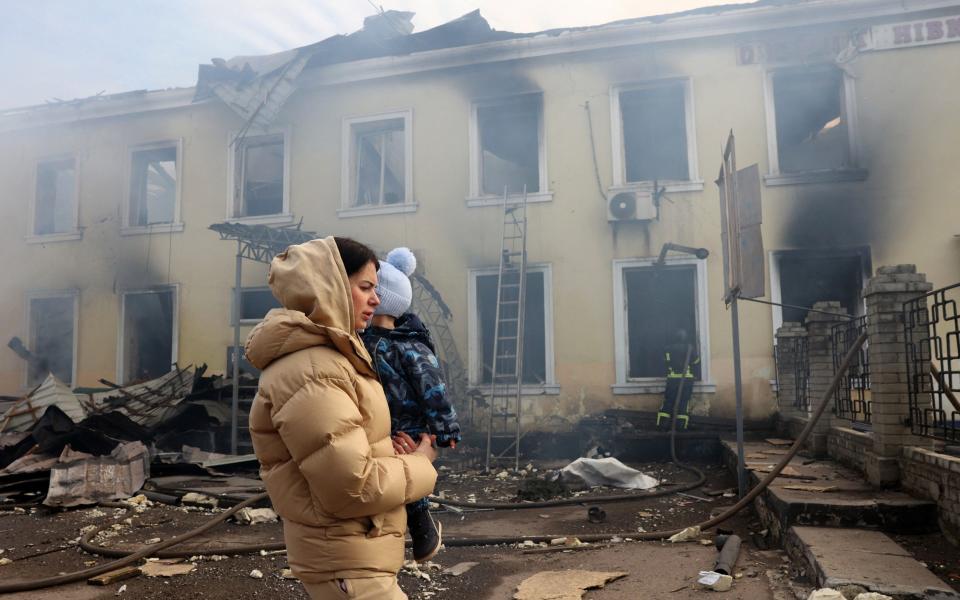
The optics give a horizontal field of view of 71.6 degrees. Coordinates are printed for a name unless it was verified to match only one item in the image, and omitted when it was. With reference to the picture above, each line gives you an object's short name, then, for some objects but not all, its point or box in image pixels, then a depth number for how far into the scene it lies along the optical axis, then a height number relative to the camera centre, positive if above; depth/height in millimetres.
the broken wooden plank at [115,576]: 4642 -1532
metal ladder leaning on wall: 11805 +599
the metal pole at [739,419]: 6332 -650
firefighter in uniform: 10727 -443
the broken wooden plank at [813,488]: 5285 -1107
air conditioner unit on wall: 11594 +2534
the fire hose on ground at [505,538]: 5023 -1449
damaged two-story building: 11039 +3370
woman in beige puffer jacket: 1723 -224
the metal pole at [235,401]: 10273 -685
